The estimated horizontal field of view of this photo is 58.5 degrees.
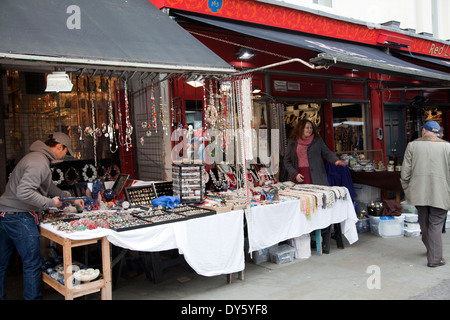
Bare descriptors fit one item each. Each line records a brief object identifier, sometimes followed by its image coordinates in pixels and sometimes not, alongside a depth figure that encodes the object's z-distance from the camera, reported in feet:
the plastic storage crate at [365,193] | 24.41
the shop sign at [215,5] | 17.89
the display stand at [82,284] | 10.96
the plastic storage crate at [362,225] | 22.03
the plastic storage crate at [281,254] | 16.79
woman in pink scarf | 19.61
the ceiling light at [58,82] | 12.49
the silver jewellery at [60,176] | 17.68
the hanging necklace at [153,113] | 15.99
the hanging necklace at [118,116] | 17.55
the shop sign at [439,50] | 31.48
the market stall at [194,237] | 11.59
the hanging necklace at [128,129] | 16.19
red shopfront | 18.22
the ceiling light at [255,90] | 21.35
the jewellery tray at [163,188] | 16.08
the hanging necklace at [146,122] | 16.80
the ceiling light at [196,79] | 14.53
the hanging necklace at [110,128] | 16.32
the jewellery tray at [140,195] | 15.11
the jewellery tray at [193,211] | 13.20
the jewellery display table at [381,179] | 22.66
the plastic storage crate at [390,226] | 20.83
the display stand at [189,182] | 15.26
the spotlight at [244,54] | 20.24
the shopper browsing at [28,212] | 11.69
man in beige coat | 15.51
